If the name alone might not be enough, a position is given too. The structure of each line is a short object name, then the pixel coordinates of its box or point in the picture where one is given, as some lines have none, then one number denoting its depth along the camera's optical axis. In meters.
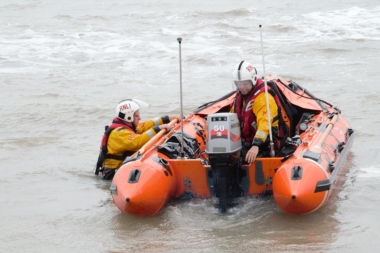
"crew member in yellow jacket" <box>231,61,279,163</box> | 12.36
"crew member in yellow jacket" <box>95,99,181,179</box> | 13.63
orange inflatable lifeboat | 11.06
